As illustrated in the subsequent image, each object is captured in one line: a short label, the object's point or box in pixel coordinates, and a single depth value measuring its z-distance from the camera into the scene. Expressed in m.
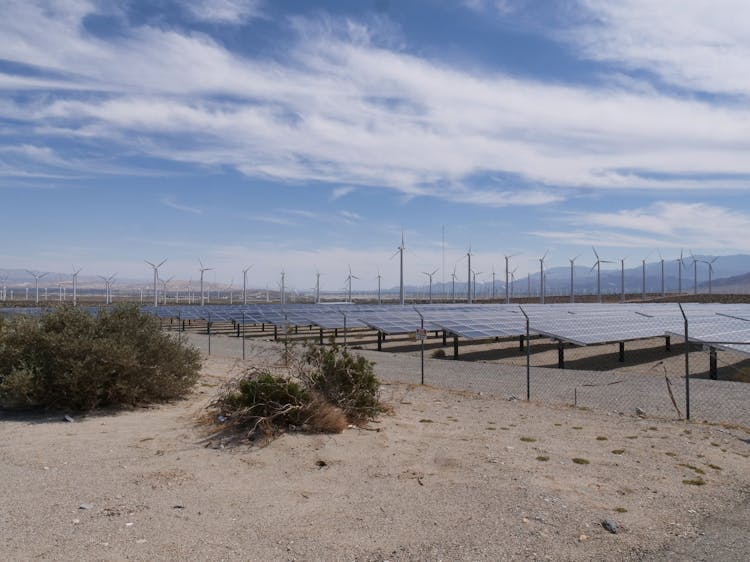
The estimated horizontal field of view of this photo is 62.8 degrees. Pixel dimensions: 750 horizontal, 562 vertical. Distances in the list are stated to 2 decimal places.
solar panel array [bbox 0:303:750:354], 25.23
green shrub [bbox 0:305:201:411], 10.91
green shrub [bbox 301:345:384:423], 10.30
